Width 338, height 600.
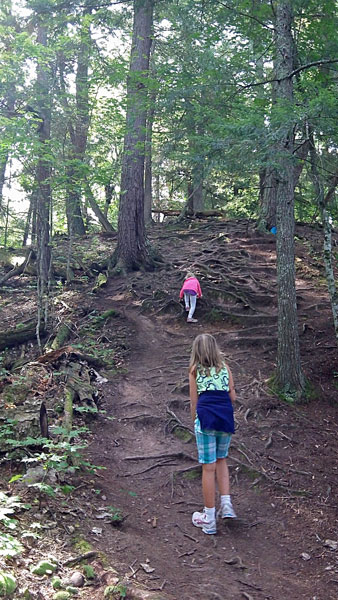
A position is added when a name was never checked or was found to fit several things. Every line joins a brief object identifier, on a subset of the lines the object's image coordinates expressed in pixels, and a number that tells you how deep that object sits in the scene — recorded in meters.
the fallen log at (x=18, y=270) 14.74
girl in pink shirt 10.76
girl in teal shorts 4.58
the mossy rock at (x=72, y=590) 3.11
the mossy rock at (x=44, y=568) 3.17
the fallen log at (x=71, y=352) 8.16
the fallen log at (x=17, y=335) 10.00
